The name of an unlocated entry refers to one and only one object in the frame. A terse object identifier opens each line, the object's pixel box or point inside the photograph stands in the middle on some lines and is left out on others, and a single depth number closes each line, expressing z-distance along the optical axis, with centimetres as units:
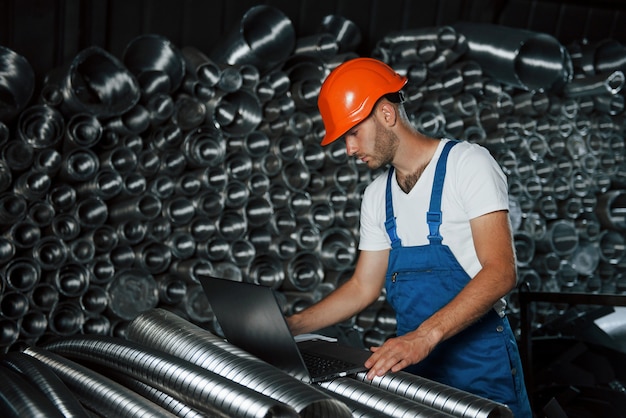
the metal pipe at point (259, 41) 379
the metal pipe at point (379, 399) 141
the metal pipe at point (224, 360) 131
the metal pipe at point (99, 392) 147
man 205
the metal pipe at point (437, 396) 144
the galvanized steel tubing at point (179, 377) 129
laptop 157
